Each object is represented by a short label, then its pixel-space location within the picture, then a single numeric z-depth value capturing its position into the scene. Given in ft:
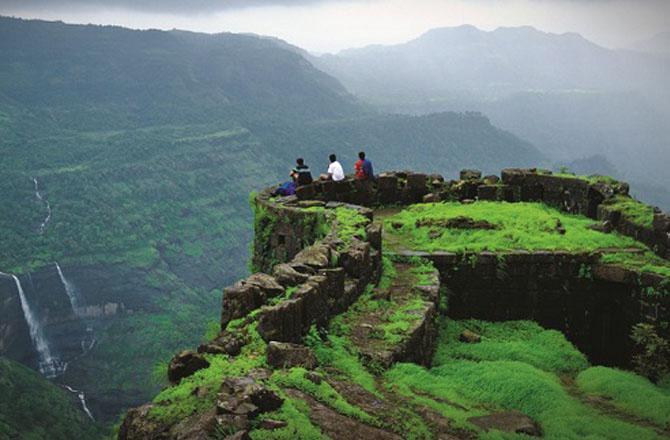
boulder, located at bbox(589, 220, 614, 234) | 53.36
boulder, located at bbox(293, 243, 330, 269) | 32.81
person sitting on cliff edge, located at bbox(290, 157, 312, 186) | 63.67
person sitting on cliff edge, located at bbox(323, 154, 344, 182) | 66.44
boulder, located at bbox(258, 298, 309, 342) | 24.99
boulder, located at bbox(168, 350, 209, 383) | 21.95
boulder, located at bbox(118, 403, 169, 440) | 18.47
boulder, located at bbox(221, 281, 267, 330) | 27.04
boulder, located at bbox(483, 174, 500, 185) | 73.82
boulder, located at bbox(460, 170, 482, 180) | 75.97
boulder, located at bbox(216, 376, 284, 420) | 18.08
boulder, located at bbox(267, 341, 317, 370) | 22.94
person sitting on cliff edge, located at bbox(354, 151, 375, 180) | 68.80
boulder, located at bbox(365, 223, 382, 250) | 41.88
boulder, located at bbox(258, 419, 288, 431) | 17.81
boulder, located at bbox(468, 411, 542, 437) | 22.68
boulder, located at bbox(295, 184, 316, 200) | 61.38
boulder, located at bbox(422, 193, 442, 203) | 68.74
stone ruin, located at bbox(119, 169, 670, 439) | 24.07
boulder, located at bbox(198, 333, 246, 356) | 24.06
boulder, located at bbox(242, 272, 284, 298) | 28.19
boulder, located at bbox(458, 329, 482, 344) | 39.34
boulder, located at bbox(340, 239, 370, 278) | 35.40
